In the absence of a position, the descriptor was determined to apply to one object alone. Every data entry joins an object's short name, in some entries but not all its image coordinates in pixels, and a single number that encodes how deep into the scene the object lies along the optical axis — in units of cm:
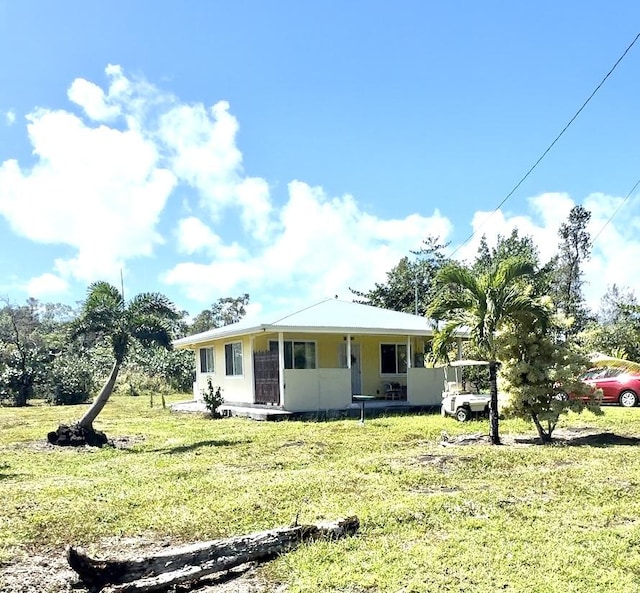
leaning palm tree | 1215
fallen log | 413
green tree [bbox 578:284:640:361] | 1255
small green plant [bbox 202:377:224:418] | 1831
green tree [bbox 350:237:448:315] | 3691
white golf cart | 1521
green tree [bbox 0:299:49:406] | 2712
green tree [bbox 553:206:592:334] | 4228
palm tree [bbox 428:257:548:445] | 1051
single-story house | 1714
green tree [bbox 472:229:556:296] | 3491
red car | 1917
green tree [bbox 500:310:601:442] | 1082
